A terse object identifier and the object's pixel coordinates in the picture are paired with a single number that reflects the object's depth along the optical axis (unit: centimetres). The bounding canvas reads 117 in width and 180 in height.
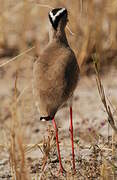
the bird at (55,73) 701
